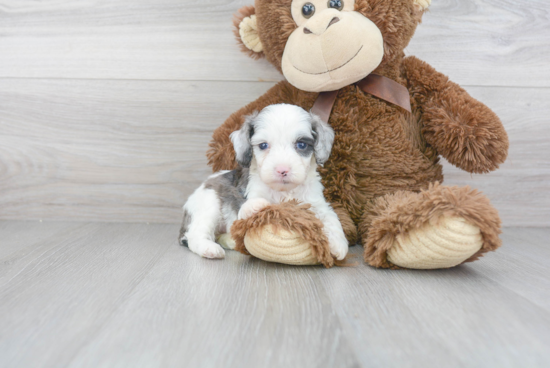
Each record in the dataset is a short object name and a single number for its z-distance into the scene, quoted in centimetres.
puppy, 57
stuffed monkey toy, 54
